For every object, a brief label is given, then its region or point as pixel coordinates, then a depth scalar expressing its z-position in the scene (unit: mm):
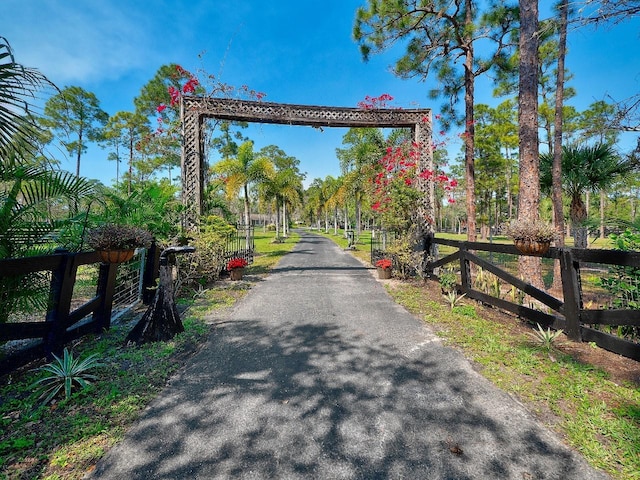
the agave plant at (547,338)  3408
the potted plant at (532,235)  3793
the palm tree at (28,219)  2771
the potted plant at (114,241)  3393
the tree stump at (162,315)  3664
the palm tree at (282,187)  20961
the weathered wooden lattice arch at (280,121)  7562
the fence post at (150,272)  5566
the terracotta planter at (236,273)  7922
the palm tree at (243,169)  16656
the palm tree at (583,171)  8281
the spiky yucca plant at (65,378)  2470
